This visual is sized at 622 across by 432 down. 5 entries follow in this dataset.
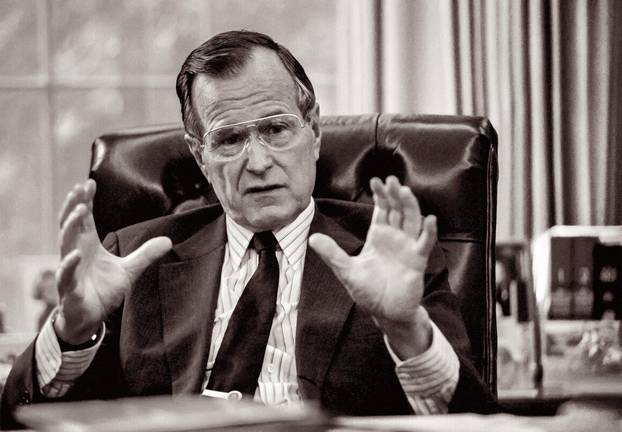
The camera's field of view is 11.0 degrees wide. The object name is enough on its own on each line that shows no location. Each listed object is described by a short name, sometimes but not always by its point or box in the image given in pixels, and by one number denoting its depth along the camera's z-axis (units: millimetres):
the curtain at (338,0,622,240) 4600
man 3712
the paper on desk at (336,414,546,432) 3431
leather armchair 3925
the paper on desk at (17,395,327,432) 3330
